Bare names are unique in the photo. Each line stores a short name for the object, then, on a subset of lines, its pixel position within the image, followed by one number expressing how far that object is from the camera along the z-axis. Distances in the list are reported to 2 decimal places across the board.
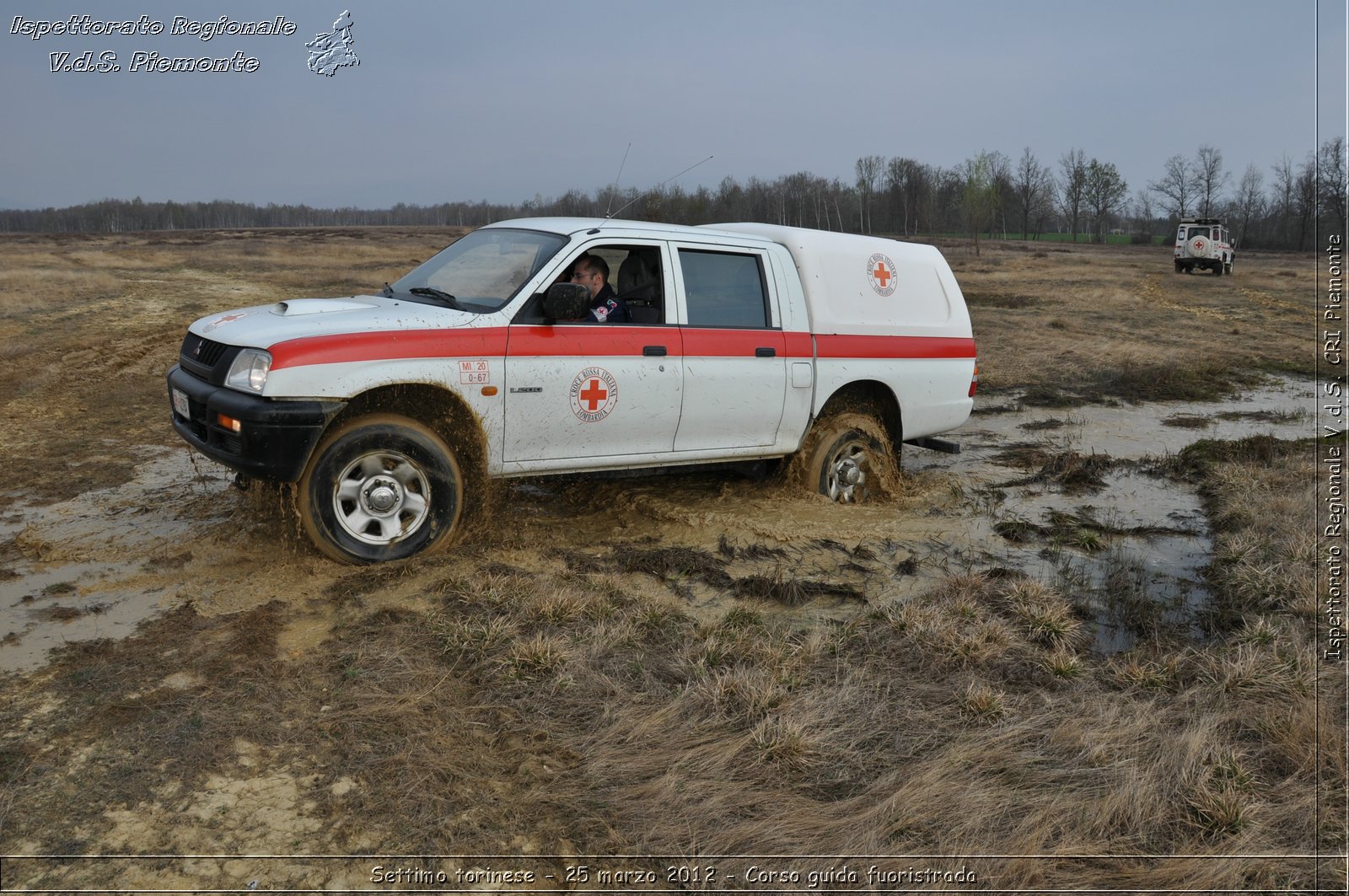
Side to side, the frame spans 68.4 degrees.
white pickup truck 5.17
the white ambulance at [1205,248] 39.19
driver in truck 6.10
